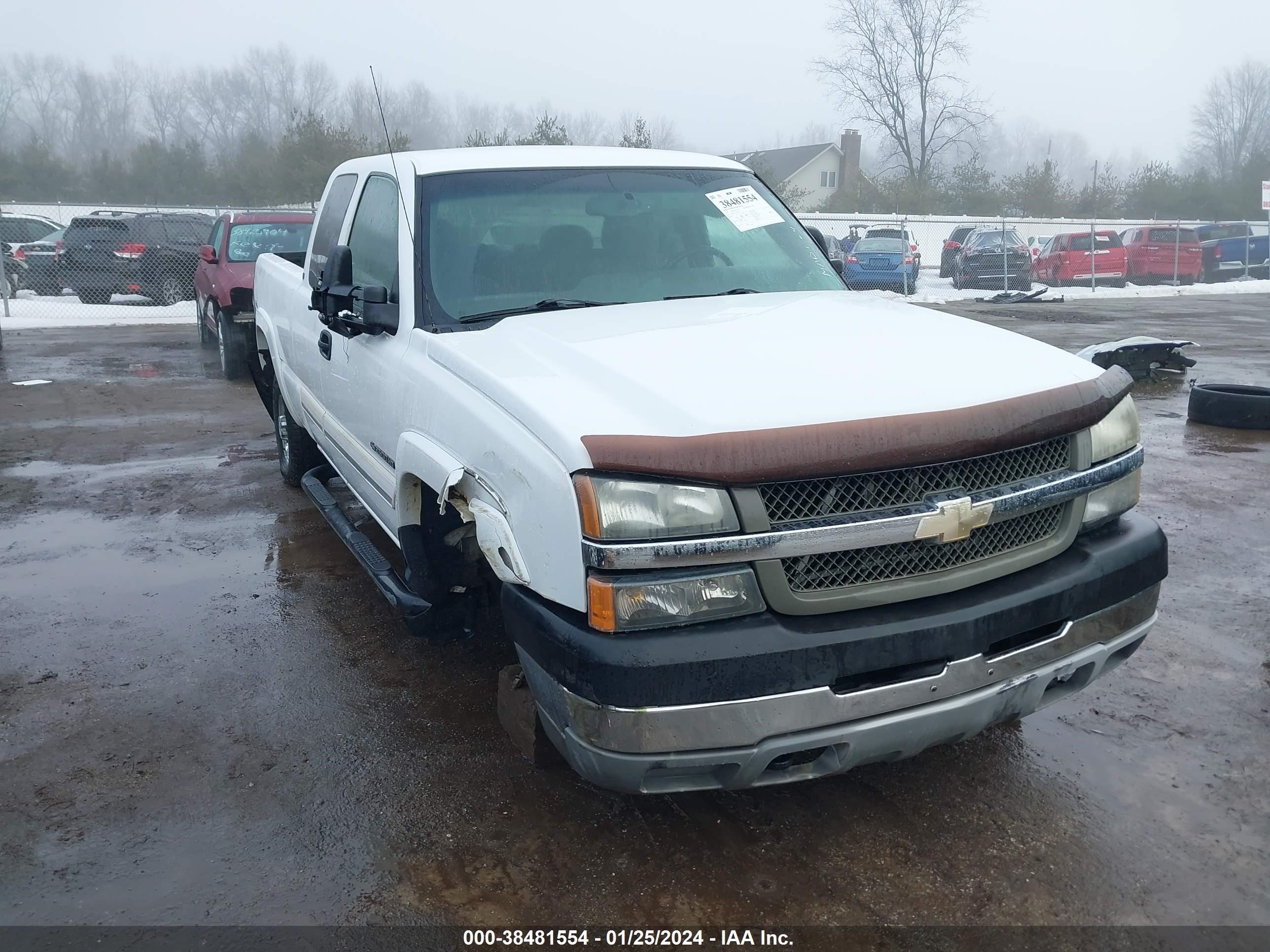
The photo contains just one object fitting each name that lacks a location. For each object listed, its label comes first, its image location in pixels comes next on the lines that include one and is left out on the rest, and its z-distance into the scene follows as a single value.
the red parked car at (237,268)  11.27
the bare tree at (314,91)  77.25
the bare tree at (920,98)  54.22
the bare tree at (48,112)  79.31
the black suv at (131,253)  18.00
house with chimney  63.16
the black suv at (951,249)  26.73
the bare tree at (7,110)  71.31
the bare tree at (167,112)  81.31
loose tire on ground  8.12
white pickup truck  2.35
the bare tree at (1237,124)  73.88
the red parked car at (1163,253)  26.75
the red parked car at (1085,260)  26.12
